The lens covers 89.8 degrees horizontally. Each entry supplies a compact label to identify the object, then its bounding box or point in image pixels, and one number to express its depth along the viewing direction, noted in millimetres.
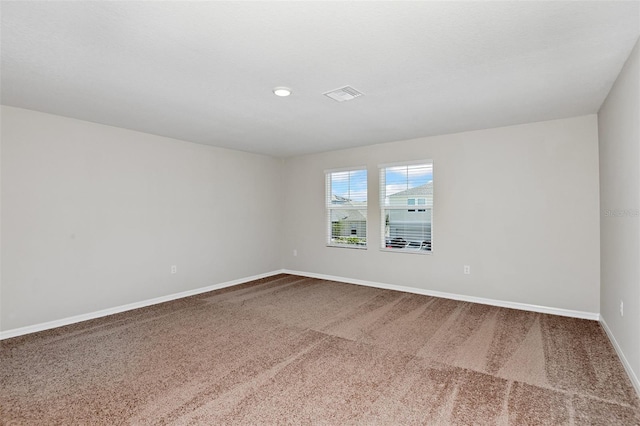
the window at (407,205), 4969
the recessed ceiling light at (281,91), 2866
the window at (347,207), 5723
